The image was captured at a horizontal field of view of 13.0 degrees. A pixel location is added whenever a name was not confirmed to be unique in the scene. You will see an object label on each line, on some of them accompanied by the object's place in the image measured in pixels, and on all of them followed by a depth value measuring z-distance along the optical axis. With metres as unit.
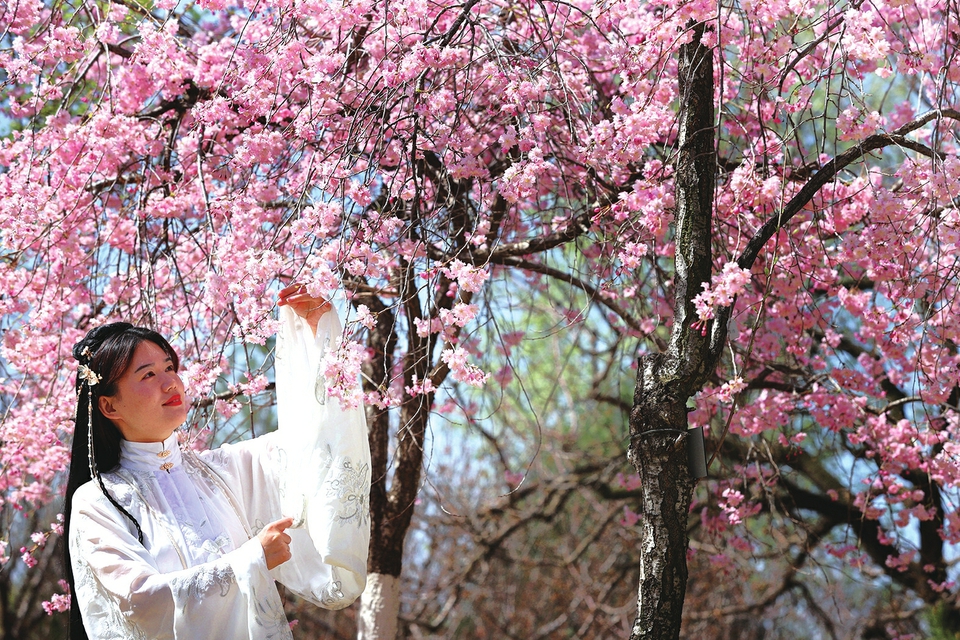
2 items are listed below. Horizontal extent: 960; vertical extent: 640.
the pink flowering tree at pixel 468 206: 7.97
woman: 7.61
